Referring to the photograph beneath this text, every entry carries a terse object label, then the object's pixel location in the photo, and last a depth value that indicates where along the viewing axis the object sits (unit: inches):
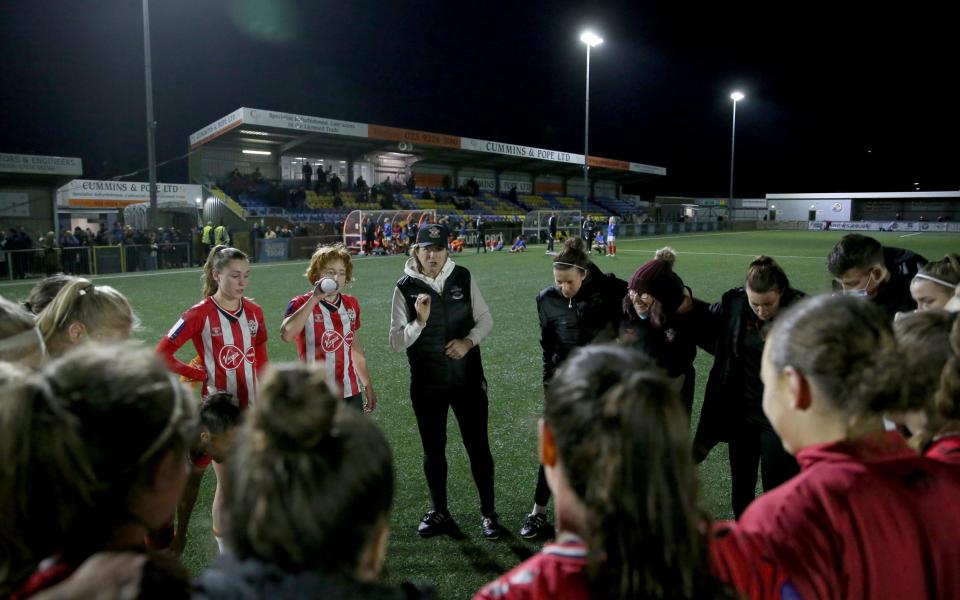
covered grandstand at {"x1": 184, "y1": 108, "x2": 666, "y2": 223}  1336.1
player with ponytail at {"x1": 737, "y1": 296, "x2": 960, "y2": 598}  50.8
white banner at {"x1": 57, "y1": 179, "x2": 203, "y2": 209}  1070.4
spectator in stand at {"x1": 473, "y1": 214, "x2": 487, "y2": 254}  1138.4
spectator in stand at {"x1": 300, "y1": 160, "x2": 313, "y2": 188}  1485.0
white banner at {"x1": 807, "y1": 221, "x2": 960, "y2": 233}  2089.1
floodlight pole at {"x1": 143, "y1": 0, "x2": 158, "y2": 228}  724.7
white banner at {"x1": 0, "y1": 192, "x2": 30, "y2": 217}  1015.0
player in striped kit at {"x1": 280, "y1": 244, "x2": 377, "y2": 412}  155.0
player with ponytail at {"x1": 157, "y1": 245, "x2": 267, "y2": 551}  142.6
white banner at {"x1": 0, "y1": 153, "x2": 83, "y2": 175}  957.2
